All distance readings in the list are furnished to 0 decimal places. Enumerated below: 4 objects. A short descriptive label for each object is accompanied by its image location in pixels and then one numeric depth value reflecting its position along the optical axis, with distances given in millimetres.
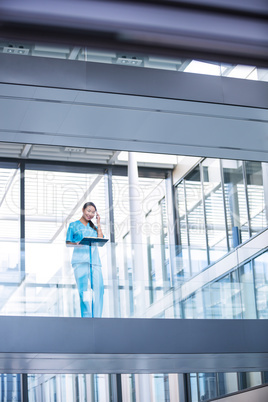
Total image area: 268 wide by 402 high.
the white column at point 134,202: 13722
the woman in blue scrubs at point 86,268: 8058
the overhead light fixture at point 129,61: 6660
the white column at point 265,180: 12078
